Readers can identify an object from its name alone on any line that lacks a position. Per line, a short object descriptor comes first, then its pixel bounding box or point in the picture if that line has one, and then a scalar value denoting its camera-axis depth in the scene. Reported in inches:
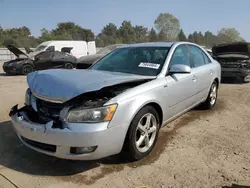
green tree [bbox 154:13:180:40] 2947.8
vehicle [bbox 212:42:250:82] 347.9
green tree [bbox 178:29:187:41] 2631.2
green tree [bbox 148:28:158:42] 2718.0
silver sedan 103.7
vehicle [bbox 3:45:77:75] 481.4
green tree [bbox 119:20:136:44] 2723.4
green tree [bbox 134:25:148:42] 3217.5
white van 655.4
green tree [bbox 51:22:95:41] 2583.7
